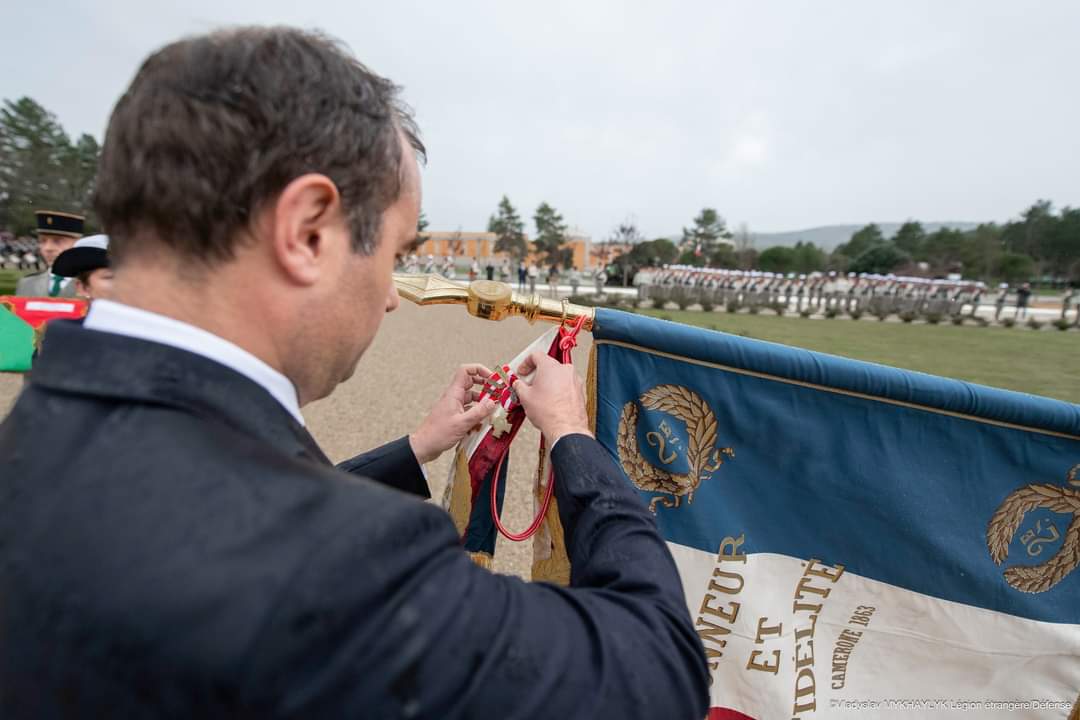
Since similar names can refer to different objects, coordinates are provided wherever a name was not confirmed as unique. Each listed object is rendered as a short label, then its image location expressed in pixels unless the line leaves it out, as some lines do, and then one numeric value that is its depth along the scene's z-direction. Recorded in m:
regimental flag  1.57
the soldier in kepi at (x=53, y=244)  5.03
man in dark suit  0.56
